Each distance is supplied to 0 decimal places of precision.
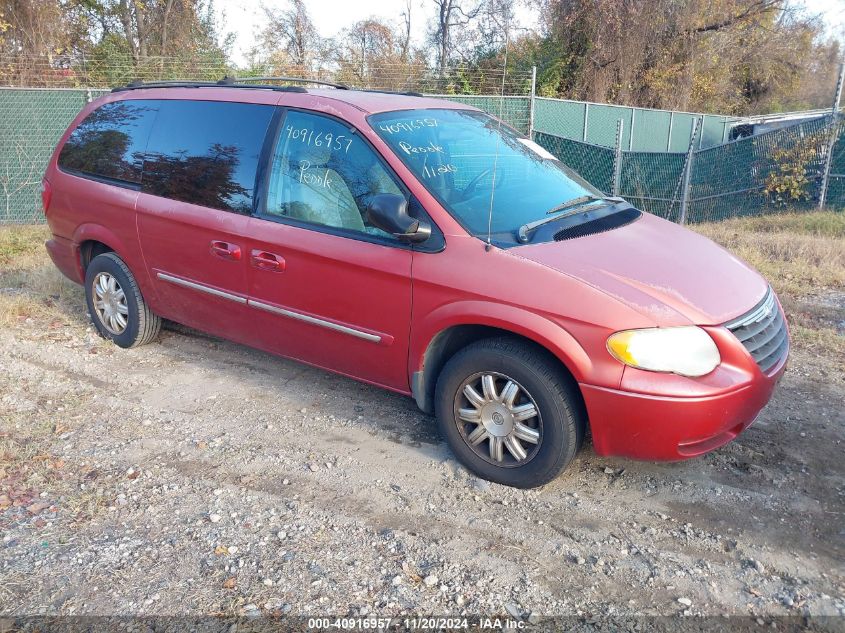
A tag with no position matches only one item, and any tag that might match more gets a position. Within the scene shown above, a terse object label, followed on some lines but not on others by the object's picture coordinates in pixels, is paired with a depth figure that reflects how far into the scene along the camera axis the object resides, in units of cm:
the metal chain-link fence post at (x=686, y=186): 1283
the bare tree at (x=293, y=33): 2752
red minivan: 319
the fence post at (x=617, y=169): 1316
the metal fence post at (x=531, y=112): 1225
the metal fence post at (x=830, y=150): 1134
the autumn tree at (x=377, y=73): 1491
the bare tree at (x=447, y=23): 2747
